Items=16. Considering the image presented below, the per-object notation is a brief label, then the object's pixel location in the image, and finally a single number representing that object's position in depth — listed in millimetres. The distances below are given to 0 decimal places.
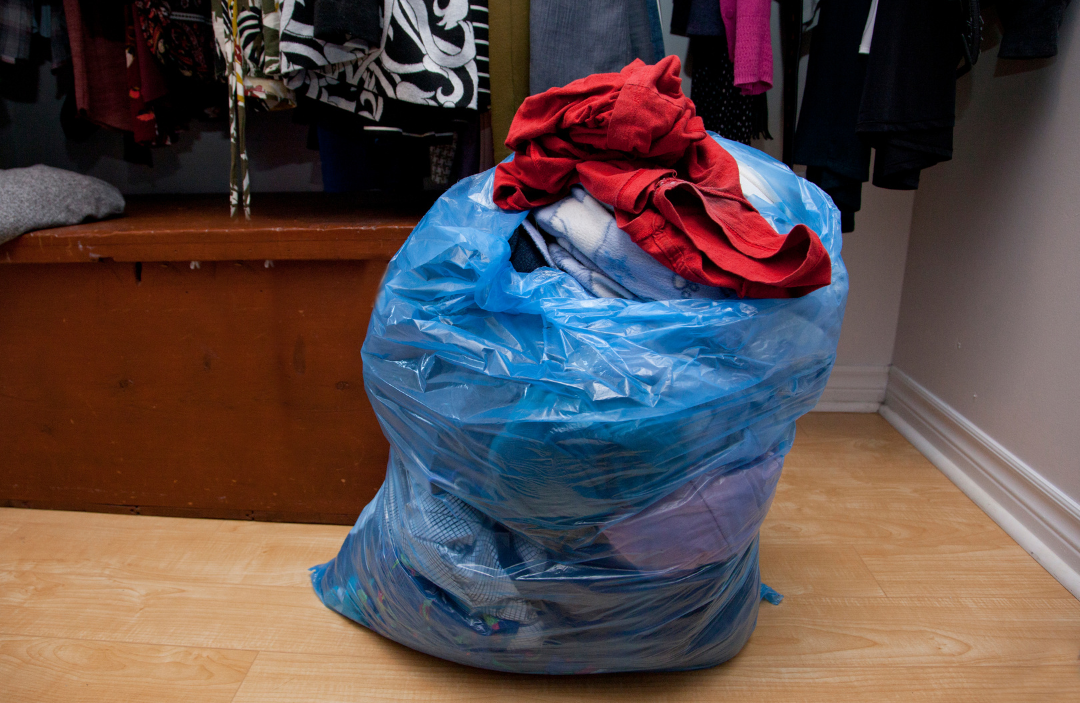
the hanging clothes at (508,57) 880
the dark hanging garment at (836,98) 946
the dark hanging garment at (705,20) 935
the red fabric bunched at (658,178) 576
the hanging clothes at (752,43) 893
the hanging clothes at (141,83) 1101
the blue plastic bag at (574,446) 578
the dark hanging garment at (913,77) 859
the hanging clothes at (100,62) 1090
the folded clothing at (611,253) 634
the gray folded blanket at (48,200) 913
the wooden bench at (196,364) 921
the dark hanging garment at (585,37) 871
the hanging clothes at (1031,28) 847
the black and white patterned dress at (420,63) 856
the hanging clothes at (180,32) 1074
